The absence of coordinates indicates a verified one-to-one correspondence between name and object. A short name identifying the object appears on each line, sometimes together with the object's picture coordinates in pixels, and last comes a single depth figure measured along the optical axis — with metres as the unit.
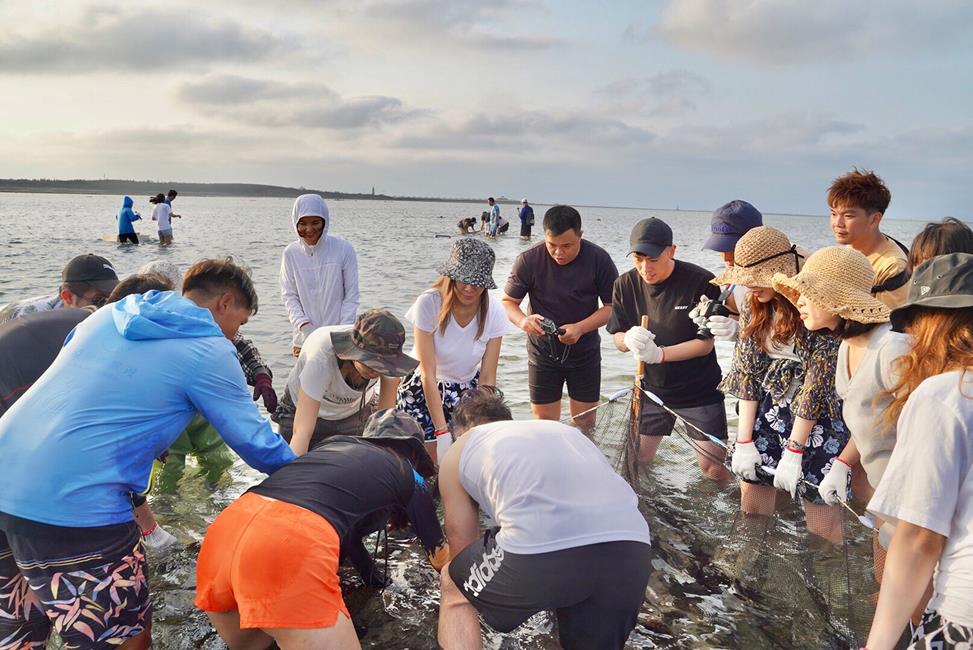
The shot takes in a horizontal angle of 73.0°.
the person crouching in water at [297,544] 2.13
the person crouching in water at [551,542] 2.24
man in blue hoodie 2.08
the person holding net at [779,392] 3.04
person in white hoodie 4.88
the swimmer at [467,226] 33.16
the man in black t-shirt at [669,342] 3.81
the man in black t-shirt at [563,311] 4.52
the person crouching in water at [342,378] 3.23
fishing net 2.91
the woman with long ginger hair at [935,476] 1.62
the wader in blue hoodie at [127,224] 20.94
